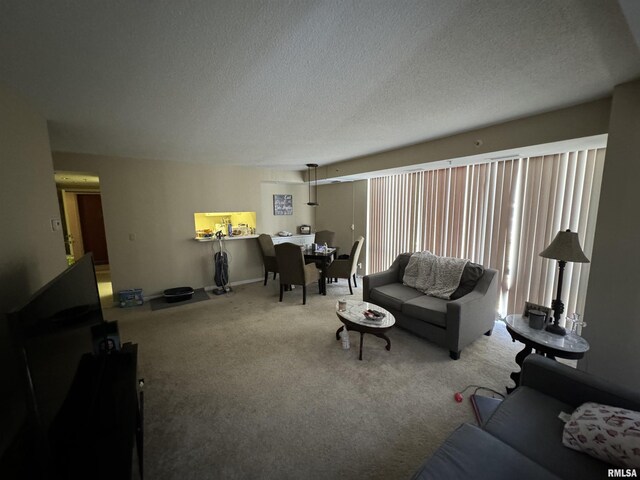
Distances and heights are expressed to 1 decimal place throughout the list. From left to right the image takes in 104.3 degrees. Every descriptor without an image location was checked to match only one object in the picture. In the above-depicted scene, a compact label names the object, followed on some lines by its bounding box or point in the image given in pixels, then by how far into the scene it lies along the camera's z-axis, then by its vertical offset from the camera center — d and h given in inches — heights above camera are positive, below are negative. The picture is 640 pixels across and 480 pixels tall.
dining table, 175.8 -34.0
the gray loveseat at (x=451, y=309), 99.3 -44.0
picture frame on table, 83.1 -34.5
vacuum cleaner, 185.3 -43.9
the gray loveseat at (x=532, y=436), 41.1 -42.9
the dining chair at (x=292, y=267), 155.8 -35.9
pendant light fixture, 195.4 +29.4
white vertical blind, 103.0 -3.1
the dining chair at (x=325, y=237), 220.7 -23.6
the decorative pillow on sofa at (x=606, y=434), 39.9 -38.8
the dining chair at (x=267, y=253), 189.8 -31.9
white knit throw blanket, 121.7 -33.5
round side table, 69.5 -39.3
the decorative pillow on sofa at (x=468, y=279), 116.4 -33.3
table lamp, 76.0 -14.5
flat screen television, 31.4 -20.4
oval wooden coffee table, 97.9 -45.1
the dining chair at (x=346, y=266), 175.9 -40.1
